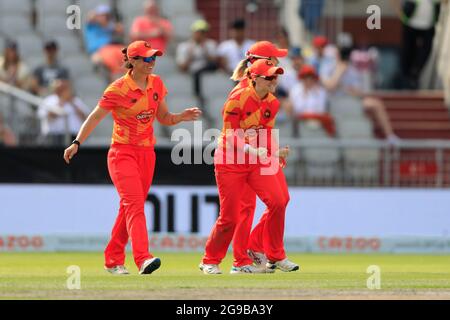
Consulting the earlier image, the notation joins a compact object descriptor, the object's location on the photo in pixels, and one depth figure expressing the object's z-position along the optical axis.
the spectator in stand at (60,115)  21.36
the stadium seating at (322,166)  21.50
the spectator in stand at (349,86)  24.12
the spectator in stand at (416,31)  25.80
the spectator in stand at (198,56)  23.75
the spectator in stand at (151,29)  23.59
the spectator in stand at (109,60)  23.33
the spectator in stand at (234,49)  24.00
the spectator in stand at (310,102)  23.05
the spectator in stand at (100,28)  23.80
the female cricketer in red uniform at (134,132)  13.88
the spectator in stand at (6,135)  21.56
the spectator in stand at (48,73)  22.69
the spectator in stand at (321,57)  24.72
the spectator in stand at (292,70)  23.91
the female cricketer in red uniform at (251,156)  13.96
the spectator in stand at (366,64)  26.55
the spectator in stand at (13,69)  22.84
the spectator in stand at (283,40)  23.91
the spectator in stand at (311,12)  25.55
